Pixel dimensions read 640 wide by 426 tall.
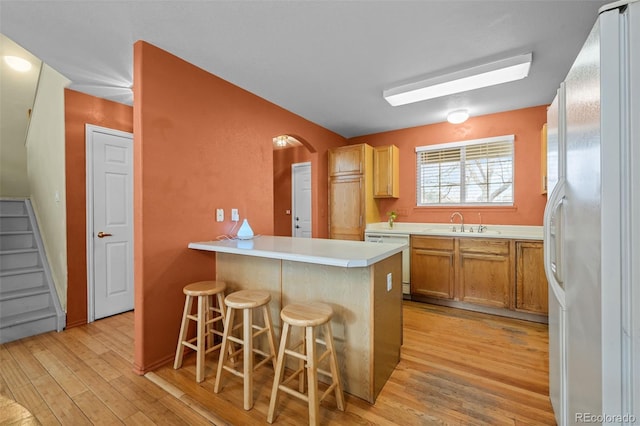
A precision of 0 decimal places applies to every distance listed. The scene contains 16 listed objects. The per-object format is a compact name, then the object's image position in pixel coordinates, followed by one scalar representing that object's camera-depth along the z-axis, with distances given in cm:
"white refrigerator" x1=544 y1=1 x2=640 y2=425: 77
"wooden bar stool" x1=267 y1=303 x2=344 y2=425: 146
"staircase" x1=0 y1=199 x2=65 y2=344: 259
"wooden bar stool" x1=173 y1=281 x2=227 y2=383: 193
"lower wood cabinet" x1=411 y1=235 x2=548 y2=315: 288
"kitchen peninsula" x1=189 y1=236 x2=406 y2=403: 170
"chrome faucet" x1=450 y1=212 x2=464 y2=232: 376
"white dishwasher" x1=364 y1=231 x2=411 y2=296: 357
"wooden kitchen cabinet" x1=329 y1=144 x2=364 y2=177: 414
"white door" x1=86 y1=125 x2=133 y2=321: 296
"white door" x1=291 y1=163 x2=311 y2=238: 499
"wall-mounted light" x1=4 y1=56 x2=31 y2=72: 347
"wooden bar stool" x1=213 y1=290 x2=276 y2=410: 166
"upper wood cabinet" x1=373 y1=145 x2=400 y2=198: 421
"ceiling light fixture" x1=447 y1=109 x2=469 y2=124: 331
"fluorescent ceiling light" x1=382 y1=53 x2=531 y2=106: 229
